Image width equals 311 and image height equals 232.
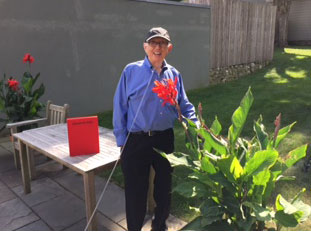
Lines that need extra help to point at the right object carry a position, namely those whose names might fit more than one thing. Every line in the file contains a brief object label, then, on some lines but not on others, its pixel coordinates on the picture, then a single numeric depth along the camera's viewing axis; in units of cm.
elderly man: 218
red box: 265
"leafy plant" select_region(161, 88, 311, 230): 158
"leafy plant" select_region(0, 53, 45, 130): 437
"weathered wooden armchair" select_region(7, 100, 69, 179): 387
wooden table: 248
